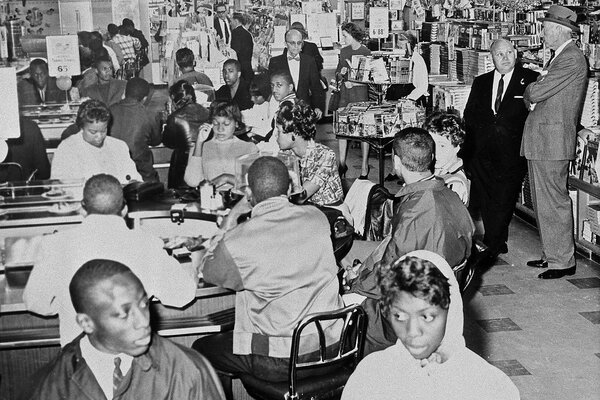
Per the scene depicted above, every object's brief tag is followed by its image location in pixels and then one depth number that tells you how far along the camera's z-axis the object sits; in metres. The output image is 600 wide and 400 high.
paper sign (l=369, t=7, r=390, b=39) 11.52
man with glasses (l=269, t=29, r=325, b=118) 8.37
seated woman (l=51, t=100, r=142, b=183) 4.27
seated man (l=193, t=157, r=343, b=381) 3.56
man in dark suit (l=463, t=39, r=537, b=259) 7.02
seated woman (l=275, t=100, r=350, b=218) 5.55
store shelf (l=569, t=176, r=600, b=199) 6.77
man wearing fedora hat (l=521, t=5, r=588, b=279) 6.50
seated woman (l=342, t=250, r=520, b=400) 2.63
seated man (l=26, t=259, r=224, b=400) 2.65
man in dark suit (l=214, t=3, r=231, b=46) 6.72
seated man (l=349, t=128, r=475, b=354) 4.21
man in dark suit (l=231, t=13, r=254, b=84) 7.02
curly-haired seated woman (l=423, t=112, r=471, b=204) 5.34
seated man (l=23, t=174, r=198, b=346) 3.50
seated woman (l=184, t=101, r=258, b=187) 5.30
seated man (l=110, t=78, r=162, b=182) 4.63
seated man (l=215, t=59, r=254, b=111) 6.26
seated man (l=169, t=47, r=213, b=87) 5.55
